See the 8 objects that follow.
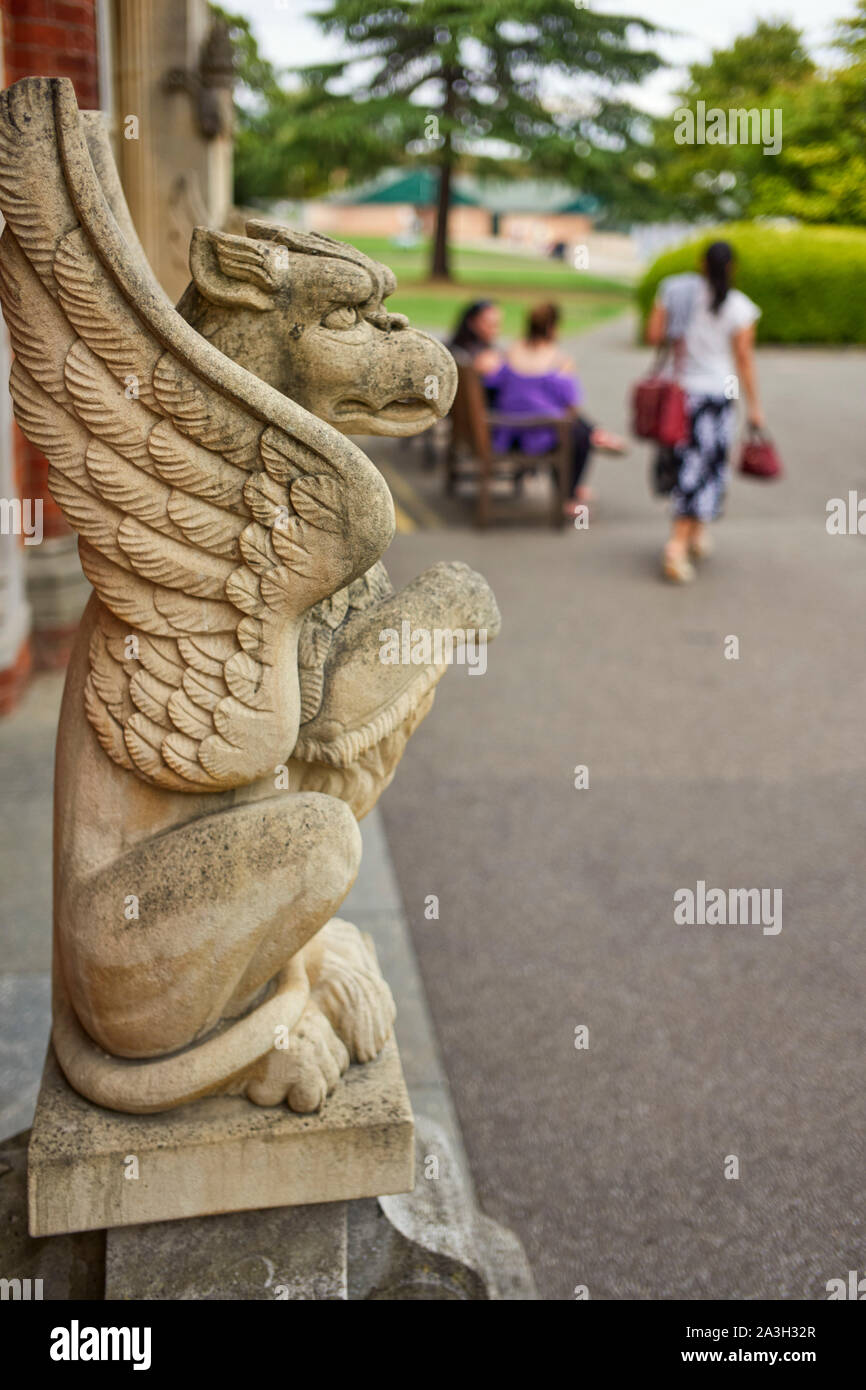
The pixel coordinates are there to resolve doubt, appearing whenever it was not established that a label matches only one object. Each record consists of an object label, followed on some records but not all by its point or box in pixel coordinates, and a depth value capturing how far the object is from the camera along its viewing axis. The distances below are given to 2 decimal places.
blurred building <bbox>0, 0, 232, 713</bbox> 5.71
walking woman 6.93
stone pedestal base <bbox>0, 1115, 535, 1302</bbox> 2.11
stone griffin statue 1.79
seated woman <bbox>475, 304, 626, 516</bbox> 9.27
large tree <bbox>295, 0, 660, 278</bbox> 22.77
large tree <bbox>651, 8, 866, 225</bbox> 10.77
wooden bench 9.03
